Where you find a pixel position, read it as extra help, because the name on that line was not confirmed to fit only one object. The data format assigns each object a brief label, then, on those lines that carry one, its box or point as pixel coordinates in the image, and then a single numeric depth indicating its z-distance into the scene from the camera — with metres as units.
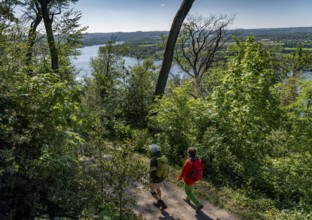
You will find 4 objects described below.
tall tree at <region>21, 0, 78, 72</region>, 14.57
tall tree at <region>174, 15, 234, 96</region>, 28.48
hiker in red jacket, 6.07
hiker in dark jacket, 5.79
